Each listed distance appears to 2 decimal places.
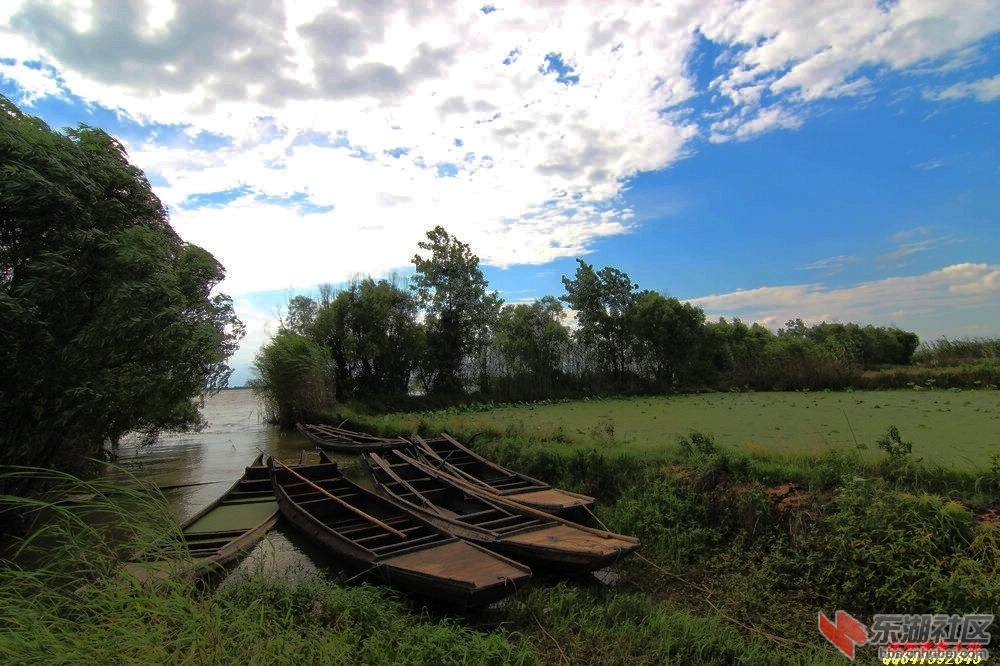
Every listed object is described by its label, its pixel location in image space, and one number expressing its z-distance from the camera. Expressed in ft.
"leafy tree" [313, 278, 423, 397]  81.00
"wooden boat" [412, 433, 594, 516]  23.83
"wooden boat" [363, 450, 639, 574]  18.25
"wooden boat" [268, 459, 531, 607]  15.65
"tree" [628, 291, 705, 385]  84.89
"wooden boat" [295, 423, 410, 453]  42.35
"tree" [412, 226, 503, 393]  87.92
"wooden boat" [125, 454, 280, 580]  20.15
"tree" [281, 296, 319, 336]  83.95
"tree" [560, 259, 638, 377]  89.25
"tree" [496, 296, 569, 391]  86.79
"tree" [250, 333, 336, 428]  67.56
